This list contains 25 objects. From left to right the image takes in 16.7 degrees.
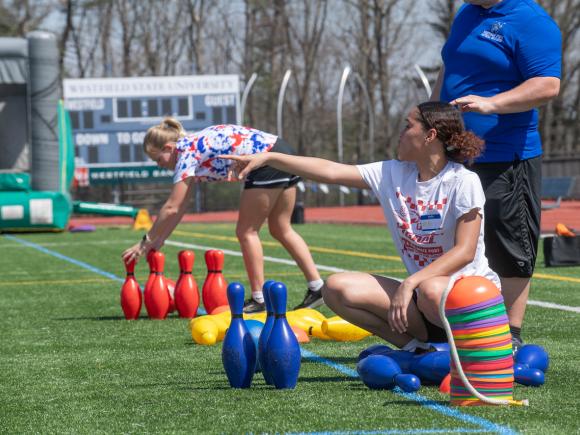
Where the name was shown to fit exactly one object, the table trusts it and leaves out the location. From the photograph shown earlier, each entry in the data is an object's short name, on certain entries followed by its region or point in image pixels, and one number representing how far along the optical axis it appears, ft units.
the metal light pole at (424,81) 219.91
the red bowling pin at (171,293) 48.86
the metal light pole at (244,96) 223.45
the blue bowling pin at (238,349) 27.95
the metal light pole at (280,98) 222.40
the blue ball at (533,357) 28.16
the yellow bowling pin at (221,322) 38.70
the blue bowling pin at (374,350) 29.17
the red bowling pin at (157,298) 47.63
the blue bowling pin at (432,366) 27.26
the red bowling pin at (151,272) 47.75
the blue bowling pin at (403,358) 28.00
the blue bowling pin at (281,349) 27.26
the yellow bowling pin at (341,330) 37.68
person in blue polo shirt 31.17
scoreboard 214.50
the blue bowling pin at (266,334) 27.84
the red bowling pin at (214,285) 48.22
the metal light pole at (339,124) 223.93
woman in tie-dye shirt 44.23
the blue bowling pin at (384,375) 26.81
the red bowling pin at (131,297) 47.45
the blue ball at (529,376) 27.09
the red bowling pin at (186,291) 47.63
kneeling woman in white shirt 26.60
